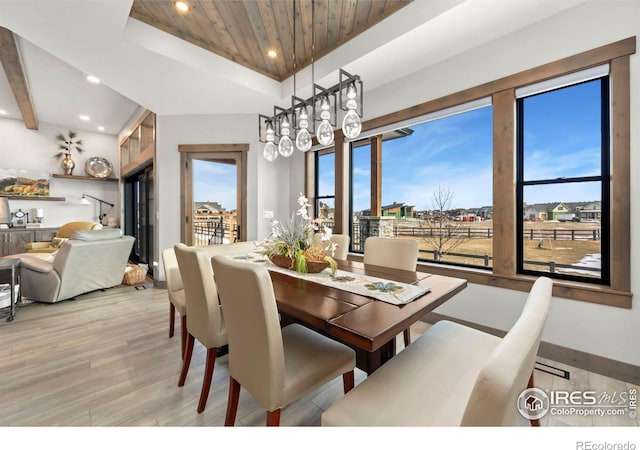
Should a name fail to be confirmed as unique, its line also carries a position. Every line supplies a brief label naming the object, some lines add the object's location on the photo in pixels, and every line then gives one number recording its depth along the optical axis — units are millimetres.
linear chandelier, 1780
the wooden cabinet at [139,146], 4392
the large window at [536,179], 1843
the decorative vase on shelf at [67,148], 5840
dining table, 1038
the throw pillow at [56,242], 4904
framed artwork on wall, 5277
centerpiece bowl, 1861
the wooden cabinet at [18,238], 4996
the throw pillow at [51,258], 3525
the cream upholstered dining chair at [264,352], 1082
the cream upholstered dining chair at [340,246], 2609
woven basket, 4164
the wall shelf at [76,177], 5719
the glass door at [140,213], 5184
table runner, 1387
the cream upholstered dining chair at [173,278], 2217
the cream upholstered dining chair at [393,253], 2188
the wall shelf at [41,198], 5355
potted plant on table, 1863
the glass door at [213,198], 4156
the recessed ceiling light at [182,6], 2253
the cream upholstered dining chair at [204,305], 1529
